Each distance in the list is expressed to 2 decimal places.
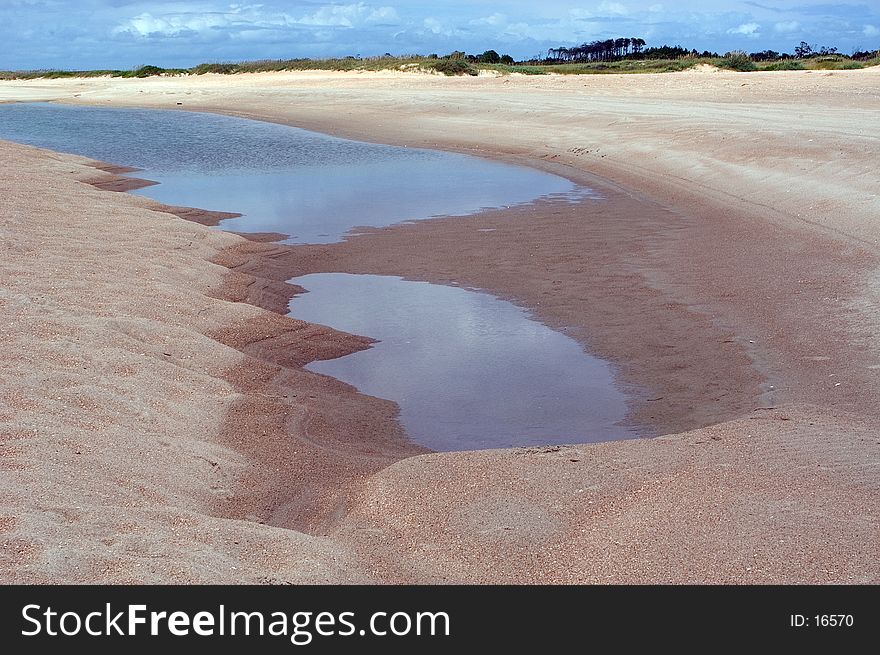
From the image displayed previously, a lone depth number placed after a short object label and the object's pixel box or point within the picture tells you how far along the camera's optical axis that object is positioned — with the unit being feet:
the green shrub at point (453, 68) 169.07
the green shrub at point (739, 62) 155.84
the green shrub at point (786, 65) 150.53
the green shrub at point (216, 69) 224.12
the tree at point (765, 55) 191.85
